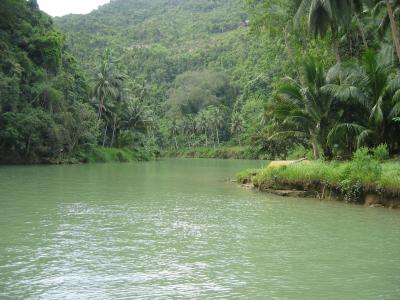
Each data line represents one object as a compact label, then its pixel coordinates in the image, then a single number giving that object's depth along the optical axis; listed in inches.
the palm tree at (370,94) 821.9
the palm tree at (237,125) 3865.7
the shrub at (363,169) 682.2
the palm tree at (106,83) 2436.0
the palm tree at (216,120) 4253.7
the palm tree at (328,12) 860.6
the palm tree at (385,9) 772.6
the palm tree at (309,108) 900.0
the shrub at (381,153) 761.0
